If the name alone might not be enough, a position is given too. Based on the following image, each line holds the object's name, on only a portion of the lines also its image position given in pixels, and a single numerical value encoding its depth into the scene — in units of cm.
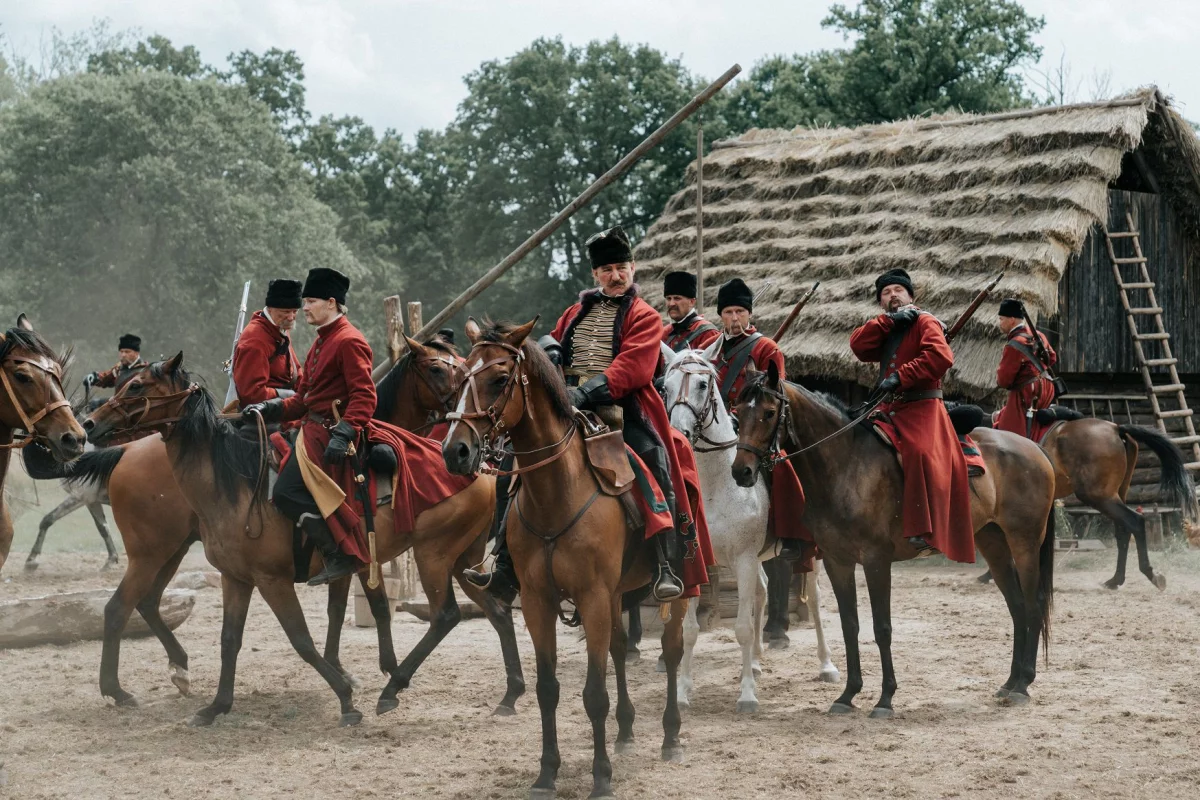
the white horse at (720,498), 743
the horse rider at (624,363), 596
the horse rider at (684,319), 839
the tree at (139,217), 3091
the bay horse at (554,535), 553
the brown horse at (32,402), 646
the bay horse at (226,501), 714
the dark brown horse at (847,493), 719
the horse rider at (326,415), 702
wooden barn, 1465
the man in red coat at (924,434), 736
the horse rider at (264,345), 786
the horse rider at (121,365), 1219
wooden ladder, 1531
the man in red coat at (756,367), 798
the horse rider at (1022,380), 1195
